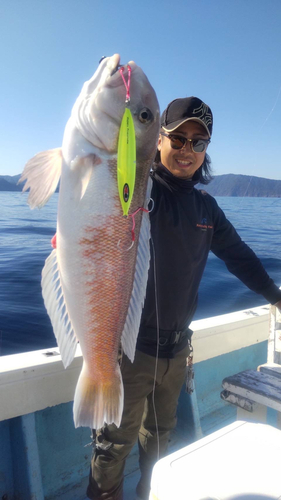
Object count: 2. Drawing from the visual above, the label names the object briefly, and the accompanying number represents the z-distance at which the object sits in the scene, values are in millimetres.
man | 2395
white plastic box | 1693
